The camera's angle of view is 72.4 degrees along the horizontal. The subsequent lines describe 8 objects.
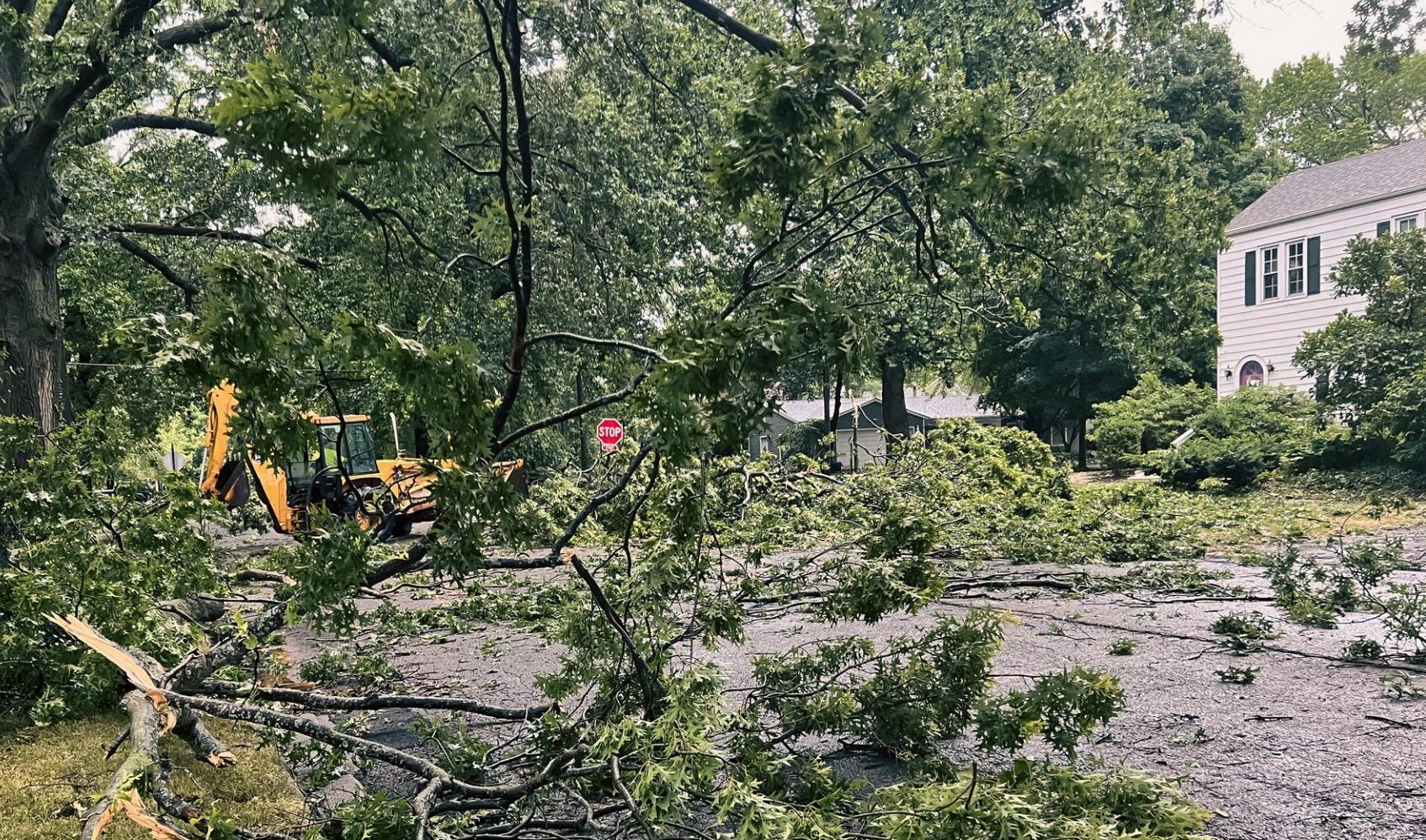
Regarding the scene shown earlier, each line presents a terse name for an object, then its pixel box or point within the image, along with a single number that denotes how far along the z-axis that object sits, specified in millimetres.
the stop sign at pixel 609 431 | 16578
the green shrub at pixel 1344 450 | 18172
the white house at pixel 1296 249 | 26703
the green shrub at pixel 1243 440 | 18609
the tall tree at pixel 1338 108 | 48000
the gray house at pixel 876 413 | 56938
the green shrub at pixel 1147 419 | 25234
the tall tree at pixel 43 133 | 8000
